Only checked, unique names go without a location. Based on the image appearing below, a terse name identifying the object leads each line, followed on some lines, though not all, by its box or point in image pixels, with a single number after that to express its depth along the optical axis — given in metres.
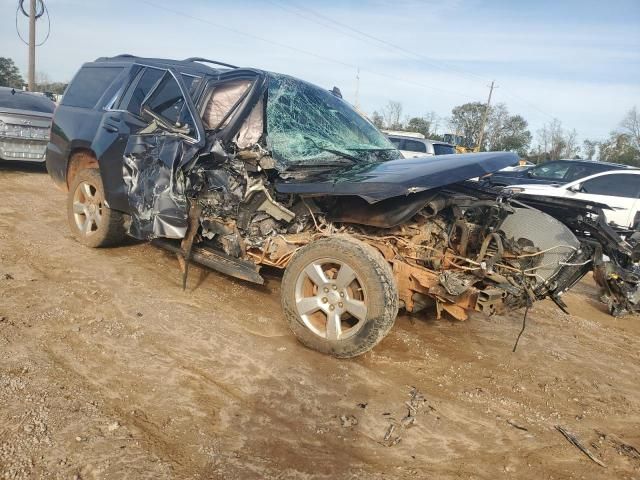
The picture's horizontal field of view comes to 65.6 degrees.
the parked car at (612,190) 8.98
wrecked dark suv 3.64
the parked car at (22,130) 9.91
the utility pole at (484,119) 44.08
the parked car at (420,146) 15.54
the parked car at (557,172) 10.29
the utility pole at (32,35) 20.53
